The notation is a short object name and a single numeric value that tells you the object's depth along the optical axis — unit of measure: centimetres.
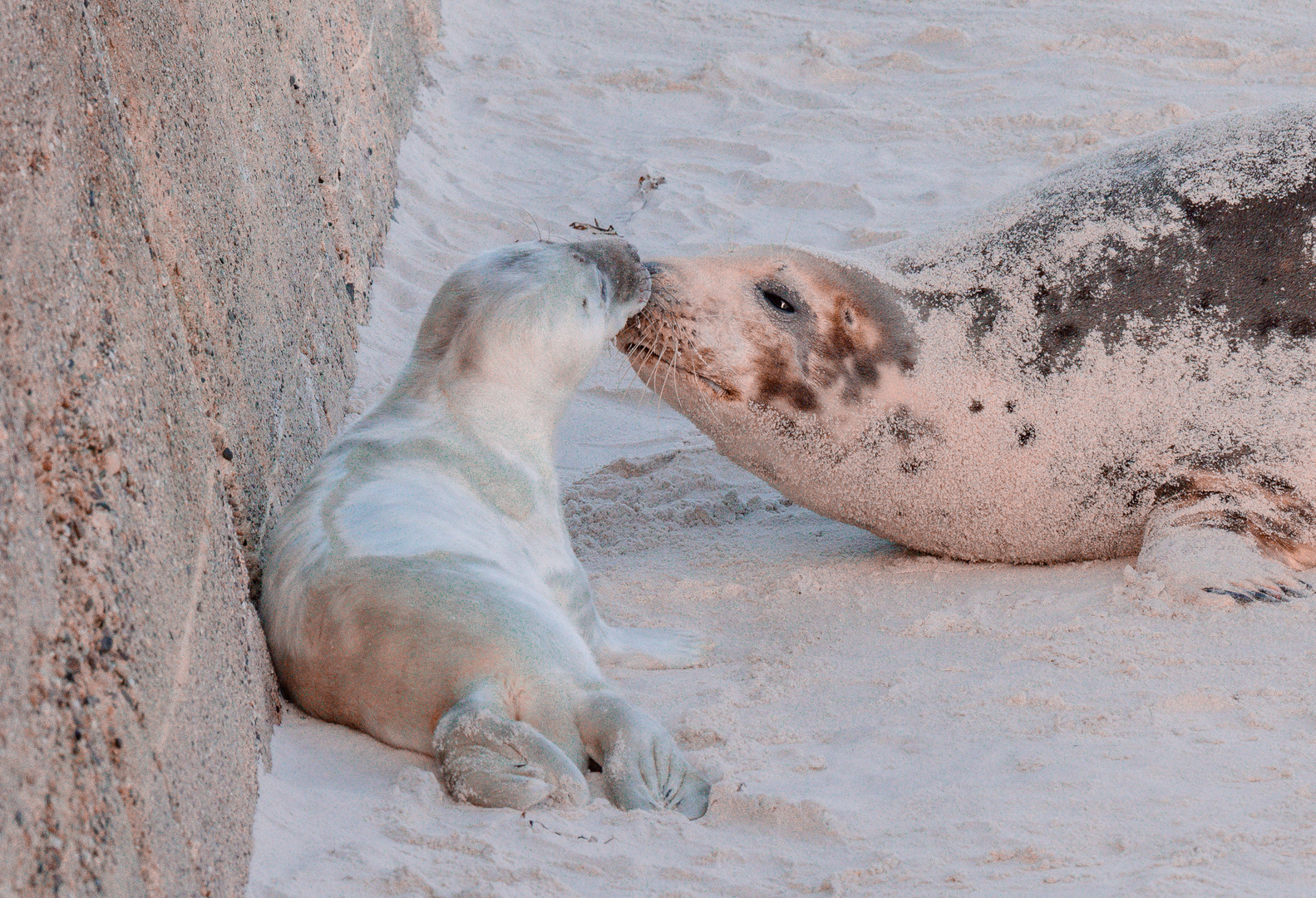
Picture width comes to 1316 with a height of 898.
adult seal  751
